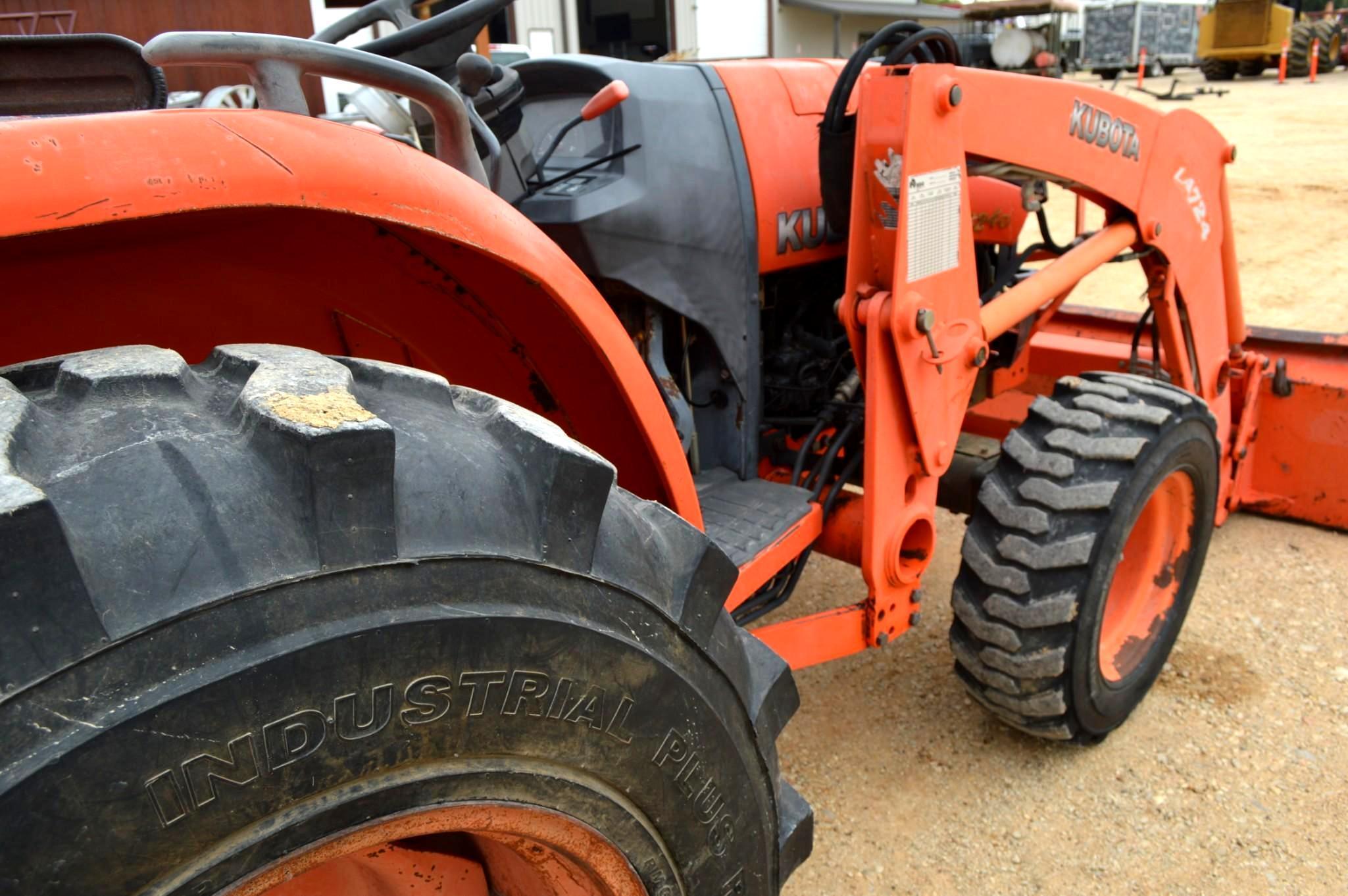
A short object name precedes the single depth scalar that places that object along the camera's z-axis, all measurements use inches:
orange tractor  32.7
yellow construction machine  783.1
